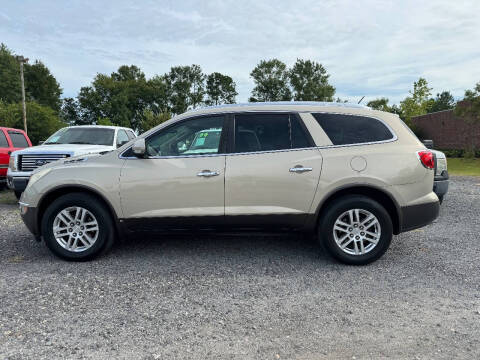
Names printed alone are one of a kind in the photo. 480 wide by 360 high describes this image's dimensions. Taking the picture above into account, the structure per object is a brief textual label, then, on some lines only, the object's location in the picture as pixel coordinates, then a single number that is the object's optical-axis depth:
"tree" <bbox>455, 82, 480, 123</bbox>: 24.30
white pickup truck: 7.75
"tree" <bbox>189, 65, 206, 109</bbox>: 73.06
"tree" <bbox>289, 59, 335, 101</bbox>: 68.00
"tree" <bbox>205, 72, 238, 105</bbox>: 76.19
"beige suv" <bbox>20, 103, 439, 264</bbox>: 4.15
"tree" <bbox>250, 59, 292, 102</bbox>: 70.69
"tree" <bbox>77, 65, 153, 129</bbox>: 60.44
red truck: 9.26
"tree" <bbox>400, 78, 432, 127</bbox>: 47.66
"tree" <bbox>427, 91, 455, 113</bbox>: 93.88
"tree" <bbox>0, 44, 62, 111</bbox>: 47.78
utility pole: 27.81
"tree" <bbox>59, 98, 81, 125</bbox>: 61.88
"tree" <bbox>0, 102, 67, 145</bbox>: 33.31
